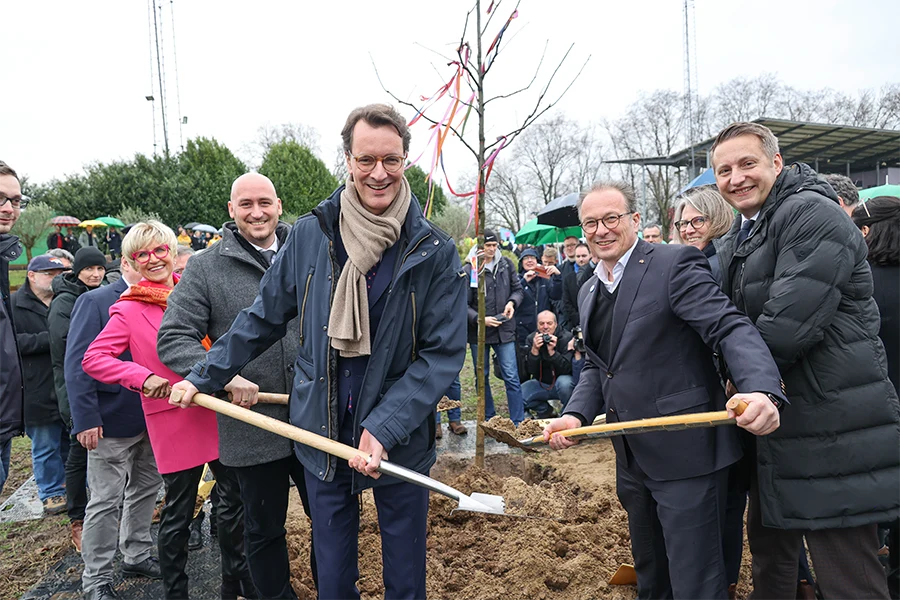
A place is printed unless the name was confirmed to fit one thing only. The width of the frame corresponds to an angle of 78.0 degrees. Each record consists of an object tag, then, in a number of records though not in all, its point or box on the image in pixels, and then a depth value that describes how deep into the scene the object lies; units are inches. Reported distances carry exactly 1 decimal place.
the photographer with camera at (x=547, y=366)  258.8
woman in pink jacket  114.9
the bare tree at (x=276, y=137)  2028.1
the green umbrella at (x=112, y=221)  959.8
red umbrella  969.1
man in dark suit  87.4
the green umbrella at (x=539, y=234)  661.3
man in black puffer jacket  81.5
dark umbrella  386.0
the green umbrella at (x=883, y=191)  367.7
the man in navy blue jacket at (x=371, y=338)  81.8
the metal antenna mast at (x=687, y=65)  1224.2
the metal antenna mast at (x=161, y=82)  1164.9
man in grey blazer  104.8
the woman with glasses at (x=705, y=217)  126.9
